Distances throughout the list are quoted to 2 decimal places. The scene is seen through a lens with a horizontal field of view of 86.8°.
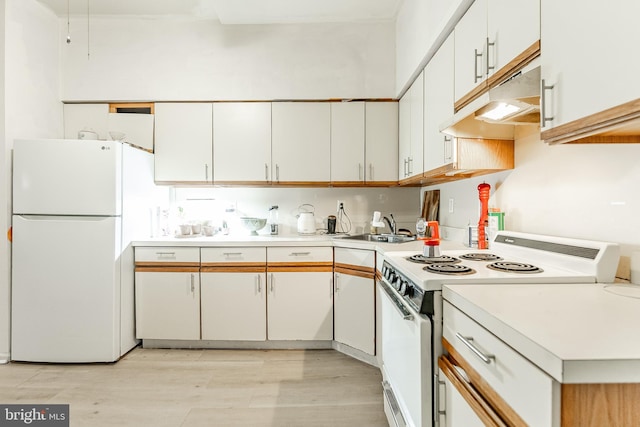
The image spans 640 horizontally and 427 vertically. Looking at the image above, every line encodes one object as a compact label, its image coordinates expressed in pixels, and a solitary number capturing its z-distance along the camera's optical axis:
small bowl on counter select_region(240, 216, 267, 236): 3.05
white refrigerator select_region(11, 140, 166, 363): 2.43
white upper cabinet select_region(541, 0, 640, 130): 0.80
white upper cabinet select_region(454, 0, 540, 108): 1.20
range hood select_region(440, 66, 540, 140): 1.12
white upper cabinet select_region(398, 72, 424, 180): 2.36
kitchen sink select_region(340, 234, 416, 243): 2.57
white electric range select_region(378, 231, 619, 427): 1.15
